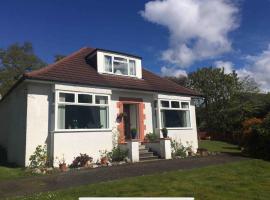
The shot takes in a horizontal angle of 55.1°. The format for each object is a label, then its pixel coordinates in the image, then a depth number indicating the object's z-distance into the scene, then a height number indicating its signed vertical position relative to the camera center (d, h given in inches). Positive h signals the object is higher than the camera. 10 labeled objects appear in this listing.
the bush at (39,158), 440.1 -45.9
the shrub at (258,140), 548.1 -28.8
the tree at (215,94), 1332.4 +184.1
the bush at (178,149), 599.8 -48.9
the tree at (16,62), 1699.1 +497.3
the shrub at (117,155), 514.8 -49.6
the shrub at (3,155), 591.5 -52.7
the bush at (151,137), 600.4 -18.5
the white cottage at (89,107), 464.8 +49.8
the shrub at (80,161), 462.6 -54.6
